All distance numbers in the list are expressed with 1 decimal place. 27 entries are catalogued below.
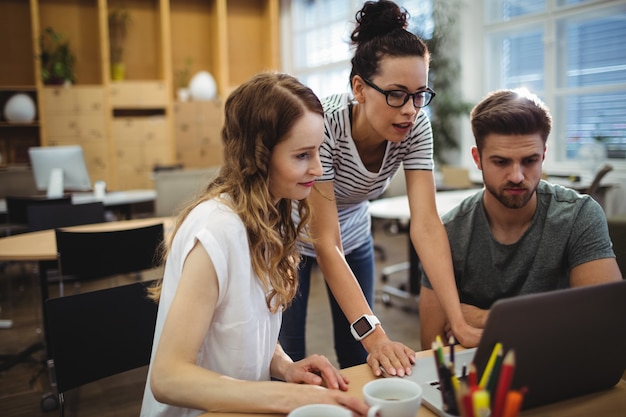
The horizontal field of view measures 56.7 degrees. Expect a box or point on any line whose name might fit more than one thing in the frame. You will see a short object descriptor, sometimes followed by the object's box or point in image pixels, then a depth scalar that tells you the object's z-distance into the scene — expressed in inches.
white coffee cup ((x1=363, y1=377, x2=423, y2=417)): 31.9
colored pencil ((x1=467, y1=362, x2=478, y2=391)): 26.8
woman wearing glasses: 53.7
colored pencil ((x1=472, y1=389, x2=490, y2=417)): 22.4
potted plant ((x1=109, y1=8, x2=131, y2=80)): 314.8
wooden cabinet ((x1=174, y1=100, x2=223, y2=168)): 319.6
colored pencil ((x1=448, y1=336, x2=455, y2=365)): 35.0
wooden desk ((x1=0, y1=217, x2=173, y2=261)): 98.5
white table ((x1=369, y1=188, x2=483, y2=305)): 131.7
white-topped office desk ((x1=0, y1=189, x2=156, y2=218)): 167.6
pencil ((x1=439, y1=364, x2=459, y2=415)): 30.7
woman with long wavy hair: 37.6
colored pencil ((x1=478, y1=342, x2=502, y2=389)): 28.8
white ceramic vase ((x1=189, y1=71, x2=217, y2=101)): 324.5
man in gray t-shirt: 54.9
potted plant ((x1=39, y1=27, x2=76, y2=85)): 293.6
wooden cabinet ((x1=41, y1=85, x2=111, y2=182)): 294.0
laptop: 31.1
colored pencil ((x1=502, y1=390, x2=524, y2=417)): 23.4
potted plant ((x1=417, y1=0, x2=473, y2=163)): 224.1
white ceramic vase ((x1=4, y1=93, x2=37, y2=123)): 282.2
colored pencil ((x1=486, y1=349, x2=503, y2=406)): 28.0
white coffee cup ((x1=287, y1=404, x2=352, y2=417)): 30.7
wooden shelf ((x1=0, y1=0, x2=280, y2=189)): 298.8
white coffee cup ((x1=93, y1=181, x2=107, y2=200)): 168.1
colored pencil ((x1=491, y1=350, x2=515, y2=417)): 23.7
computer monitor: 162.2
